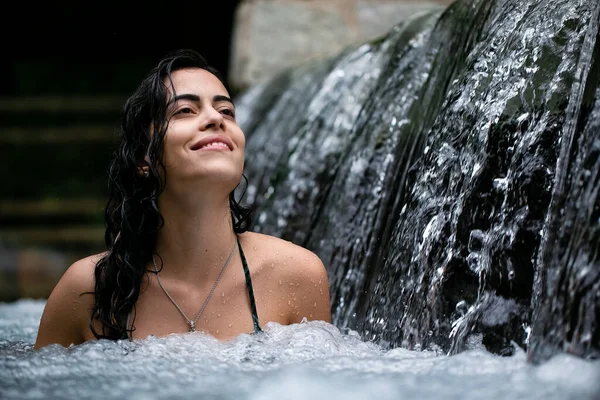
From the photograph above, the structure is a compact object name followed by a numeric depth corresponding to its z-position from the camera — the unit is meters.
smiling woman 2.31
